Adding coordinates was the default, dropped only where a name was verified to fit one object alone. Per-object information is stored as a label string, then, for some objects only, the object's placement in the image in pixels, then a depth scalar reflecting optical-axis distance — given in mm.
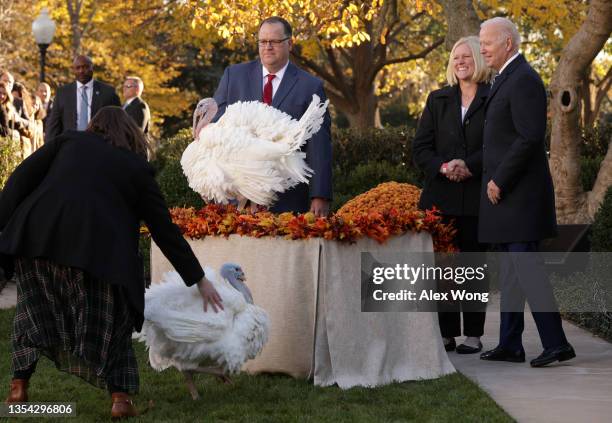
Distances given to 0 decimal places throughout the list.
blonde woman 7527
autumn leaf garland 6477
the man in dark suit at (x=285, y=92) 6844
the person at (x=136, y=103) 14969
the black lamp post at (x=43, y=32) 23969
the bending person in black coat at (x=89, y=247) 5488
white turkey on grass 5797
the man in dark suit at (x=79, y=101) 12891
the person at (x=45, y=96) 18406
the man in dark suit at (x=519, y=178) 7051
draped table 6543
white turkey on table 6371
